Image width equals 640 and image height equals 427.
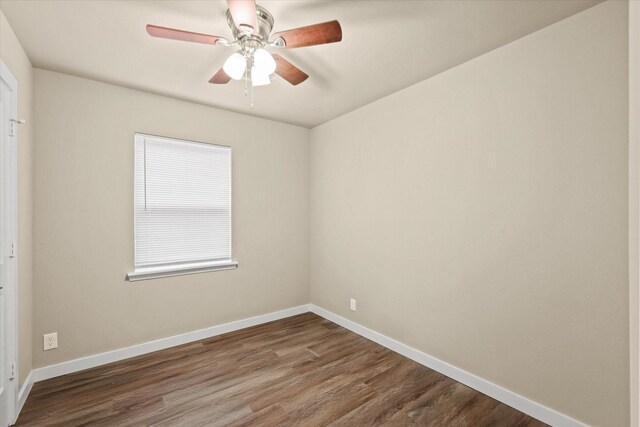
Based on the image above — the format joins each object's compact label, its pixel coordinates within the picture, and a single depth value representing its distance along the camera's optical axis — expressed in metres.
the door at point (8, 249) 1.90
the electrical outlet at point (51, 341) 2.52
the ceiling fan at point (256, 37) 1.58
